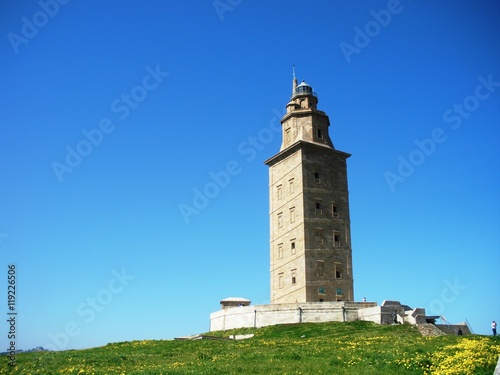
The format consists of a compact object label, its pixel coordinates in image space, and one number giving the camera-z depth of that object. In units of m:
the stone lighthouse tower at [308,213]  51.12
